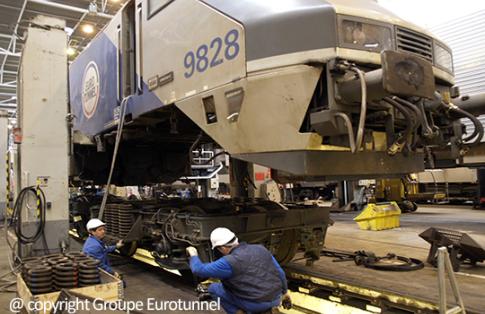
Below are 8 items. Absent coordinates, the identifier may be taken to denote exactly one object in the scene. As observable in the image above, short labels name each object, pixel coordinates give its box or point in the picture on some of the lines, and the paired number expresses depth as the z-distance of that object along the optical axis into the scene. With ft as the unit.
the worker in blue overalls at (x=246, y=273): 10.36
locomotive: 9.50
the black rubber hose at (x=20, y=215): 15.21
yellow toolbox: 28.66
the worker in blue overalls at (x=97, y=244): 14.35
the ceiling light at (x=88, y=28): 38.99
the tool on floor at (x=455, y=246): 16.16
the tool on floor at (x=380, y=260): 16.01
